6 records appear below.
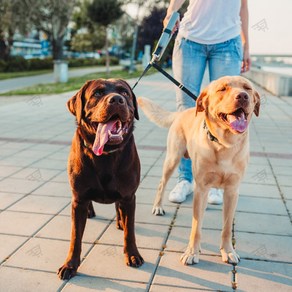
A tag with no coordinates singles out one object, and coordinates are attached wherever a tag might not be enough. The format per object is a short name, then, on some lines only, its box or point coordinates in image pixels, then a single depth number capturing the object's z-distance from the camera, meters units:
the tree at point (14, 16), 30.67
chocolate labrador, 2.71
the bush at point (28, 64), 31.40
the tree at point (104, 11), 28.08
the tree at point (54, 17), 32.16
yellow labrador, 2.85
